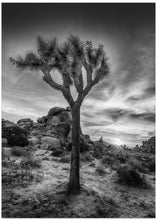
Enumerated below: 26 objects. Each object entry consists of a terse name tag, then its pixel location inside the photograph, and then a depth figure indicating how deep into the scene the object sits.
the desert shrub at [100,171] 11.48
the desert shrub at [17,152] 12.93
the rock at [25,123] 28.64
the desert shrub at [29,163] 10.19
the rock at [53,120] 28.13
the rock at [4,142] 16.13
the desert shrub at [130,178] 9.55
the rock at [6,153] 11.61
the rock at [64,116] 28.70
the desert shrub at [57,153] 15.04
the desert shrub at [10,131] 17.77
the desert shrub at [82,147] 19.62
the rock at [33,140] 18.92
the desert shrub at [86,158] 15.10
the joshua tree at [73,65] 7.41
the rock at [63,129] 25.37
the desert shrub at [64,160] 13.10
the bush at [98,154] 17.78
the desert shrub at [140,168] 12.97
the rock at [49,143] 18.02
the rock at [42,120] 30.75
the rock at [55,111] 30.33
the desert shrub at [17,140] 16.67
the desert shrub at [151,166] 14.56
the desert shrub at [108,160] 14.71
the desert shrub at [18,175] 7.59
